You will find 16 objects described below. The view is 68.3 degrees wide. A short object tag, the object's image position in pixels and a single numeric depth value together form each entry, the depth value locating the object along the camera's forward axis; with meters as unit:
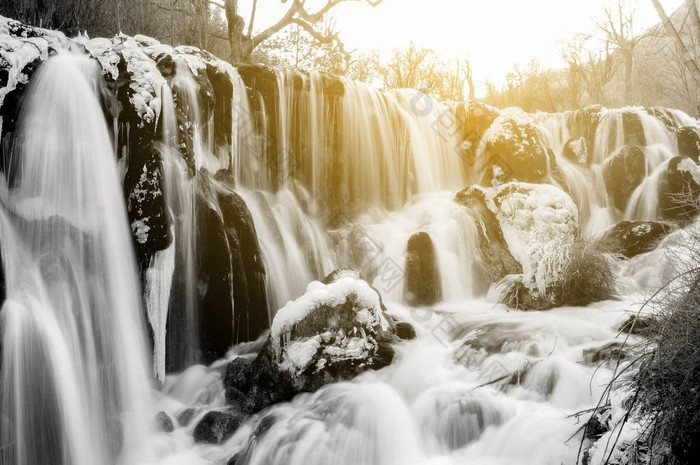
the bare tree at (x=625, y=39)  22.36
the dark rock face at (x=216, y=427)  4.89
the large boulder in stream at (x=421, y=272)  8.19
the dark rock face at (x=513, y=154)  11.40
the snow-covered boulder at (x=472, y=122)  12.32
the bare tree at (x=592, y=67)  22.92
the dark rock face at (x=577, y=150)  13.16
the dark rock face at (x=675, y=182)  10.09
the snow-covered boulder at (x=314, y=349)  5.24
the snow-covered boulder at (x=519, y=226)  7.52
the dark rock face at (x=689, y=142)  12.49
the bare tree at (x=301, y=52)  18.90
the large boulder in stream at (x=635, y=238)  8.49
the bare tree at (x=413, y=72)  24.75
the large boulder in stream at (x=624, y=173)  11.39
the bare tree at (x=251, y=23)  13.97
